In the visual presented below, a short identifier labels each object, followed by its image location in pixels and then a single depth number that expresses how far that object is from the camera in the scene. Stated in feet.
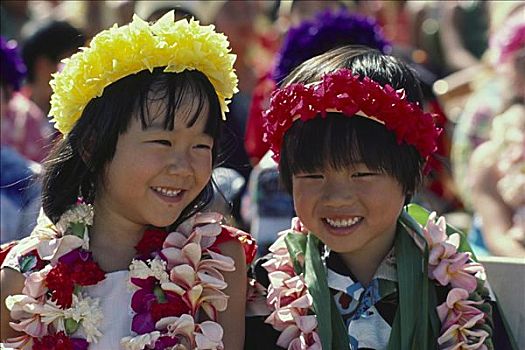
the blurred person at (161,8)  38.34
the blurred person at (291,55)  31.55
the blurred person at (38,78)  41.52
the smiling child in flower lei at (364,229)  21.52
